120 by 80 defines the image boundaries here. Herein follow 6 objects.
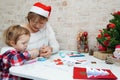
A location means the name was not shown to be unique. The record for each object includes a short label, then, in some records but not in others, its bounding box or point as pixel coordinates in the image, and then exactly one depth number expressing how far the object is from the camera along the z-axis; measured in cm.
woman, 153
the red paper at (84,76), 99
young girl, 120
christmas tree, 136
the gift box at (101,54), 143
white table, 103
